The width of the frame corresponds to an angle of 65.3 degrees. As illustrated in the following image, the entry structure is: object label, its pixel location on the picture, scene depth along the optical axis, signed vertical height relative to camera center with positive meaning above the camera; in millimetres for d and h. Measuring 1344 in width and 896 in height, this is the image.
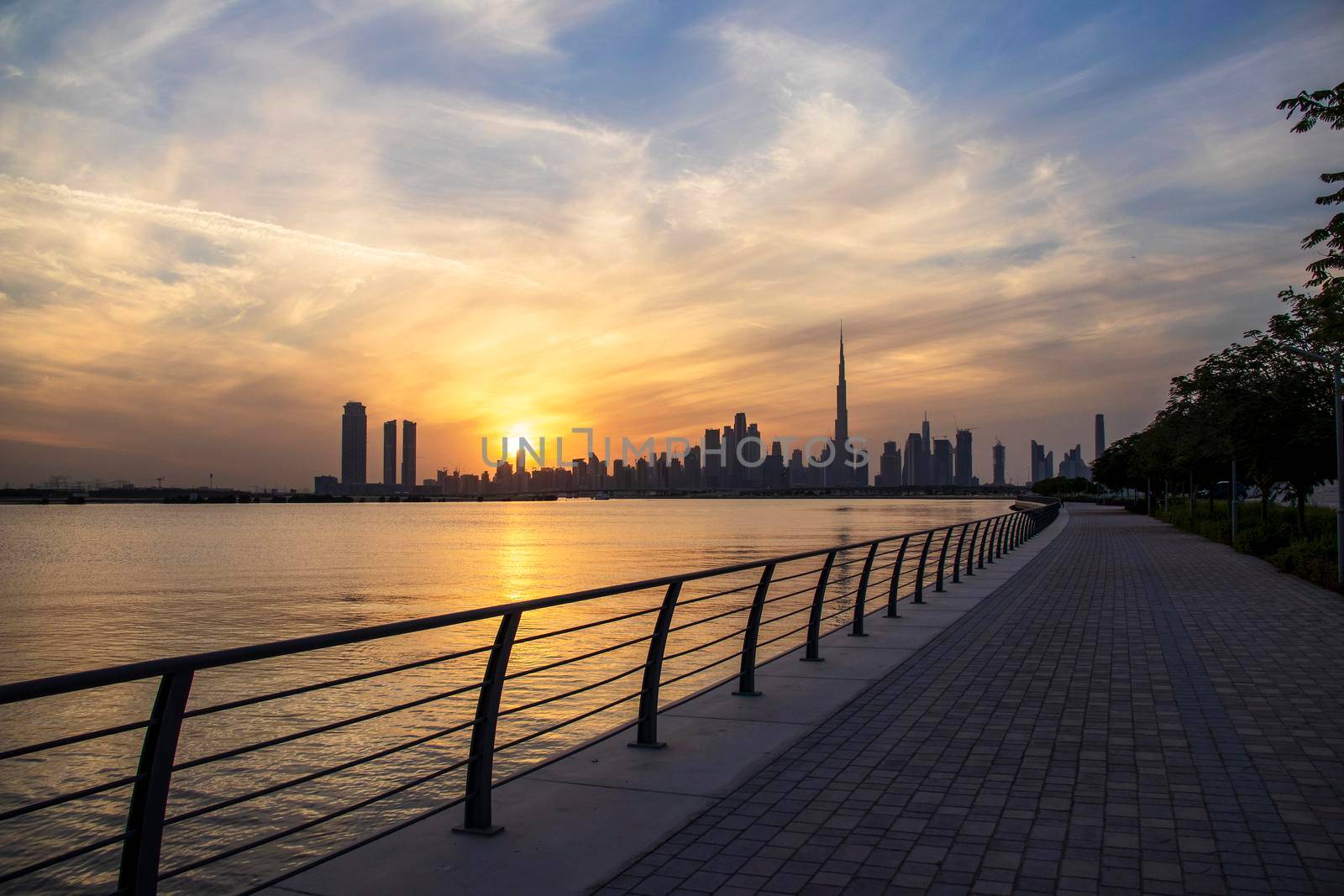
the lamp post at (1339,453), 19500 +602
